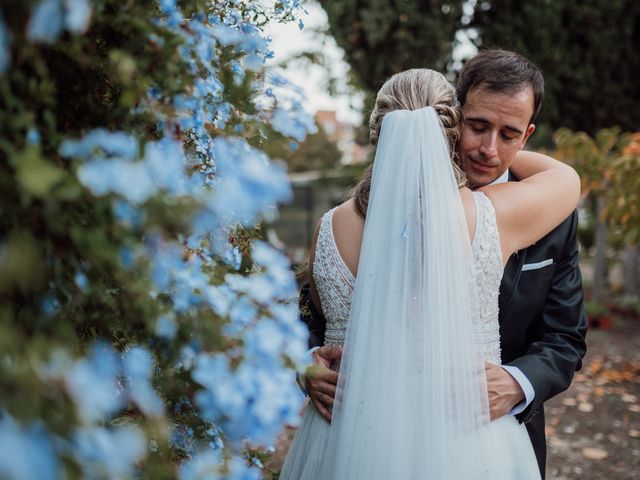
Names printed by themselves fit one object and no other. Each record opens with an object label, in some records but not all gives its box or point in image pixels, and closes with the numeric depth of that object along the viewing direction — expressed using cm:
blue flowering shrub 67
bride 165
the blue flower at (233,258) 107
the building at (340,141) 1988
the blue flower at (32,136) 73
